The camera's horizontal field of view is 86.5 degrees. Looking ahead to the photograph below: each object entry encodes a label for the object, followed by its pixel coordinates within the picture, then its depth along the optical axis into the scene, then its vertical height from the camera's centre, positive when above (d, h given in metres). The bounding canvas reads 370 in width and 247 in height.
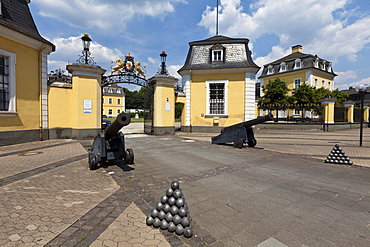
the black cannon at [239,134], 9.09 -0.77
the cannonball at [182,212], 2.50 -1.20
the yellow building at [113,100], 58.66 +5.06
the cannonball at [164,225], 2.51 -1.38
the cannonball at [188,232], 2.35 -1.37
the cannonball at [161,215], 2.58 -1.28
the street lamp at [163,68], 14.81 +3.77
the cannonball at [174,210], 2.53 -1.20
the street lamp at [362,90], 9.89 +1.54
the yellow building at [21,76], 9.08 +1.99
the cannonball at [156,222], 2.57 -1.38
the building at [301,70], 31.91 +8.48
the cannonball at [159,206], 2.64 -1.20
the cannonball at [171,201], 2.56 -1.08
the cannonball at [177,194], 2.55 -0.99
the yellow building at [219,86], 16.25 +2.77
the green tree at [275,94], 22.48 +2.89
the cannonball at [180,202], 2.51 -1.08
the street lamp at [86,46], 11.22 +4.09
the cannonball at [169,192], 2.59 -0.98
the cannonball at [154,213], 2.63 -1.29
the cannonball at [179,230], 2.41 -1.38
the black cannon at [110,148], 5.16 -0.87
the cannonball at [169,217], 2.53 -1.28
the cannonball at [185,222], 2.45 -1.30
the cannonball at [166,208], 2.59 -1.19
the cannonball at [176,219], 2.48 -1.29
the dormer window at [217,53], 16.89 +5.67
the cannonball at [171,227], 2.47 -1.37
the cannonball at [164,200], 2.62 -1.09
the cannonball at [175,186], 2.57 -0.89
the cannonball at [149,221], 2.62 -1.38
